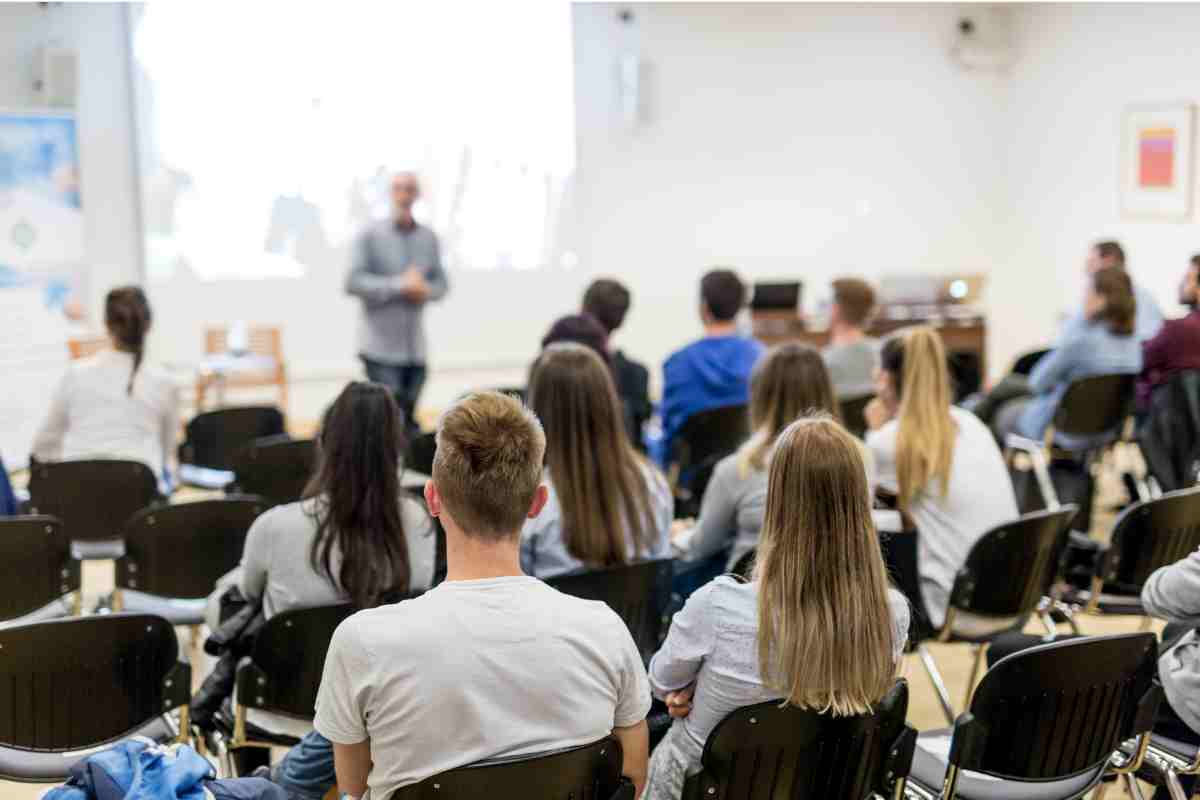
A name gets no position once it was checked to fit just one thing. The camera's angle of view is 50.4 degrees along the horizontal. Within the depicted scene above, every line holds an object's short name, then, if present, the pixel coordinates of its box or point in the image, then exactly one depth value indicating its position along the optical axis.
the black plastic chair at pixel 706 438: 4.89
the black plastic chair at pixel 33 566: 3.37
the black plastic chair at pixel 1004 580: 3.32
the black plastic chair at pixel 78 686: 2.43
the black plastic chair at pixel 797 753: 2.10
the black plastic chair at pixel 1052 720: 2.31
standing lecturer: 6.53
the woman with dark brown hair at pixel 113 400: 4.60
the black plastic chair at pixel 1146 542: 3.43
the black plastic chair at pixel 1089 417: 5.46
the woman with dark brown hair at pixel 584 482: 3.07
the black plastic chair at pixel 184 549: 3.51
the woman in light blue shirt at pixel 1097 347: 5.57
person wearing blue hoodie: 5.08
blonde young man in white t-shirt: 1.81
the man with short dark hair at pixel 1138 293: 6.32
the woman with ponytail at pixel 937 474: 3.46
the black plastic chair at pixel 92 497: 4.12
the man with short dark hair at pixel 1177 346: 5.51
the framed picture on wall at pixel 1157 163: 8.60
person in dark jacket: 5.11
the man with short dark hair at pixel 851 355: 5.44
